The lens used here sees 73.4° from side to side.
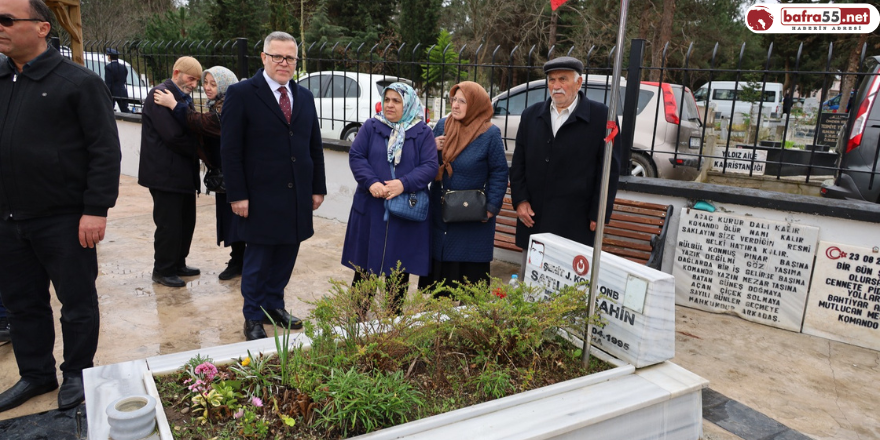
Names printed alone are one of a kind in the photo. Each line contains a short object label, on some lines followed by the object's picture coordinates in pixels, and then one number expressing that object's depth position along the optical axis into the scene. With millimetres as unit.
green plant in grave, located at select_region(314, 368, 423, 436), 1948
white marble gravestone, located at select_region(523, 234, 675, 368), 2414
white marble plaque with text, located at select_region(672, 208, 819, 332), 4039
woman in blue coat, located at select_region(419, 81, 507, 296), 3566
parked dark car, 4734
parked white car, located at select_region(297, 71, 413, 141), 9445
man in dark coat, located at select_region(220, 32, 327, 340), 3285
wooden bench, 4547
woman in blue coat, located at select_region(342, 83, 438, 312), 3506
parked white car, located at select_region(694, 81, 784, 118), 20797
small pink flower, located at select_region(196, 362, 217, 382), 2197
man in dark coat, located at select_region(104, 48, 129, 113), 8812
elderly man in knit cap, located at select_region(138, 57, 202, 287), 4227
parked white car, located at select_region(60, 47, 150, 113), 9615
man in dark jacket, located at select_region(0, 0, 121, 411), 2555
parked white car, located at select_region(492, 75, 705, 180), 7176
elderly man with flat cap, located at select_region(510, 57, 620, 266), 3422
